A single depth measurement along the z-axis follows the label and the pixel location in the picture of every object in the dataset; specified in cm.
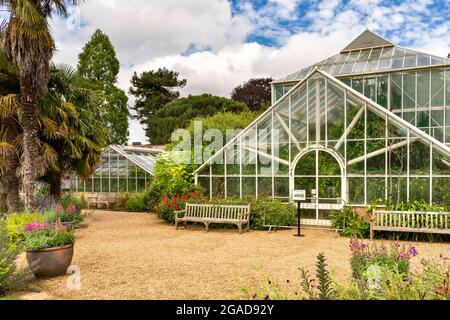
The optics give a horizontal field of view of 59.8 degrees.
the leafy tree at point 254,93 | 3359
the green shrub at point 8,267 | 541
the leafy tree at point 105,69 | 2595
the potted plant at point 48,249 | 639
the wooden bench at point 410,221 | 943
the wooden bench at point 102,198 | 1944
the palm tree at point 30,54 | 960
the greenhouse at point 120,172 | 1906
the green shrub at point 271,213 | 1162
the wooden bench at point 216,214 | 1152
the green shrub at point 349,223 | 1034
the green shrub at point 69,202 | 1338
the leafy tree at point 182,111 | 3192
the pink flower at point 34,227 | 694
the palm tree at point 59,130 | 1120
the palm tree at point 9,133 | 1087
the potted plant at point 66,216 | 1028
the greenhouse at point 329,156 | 1041
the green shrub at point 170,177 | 1420
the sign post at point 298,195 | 1054
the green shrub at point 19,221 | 852
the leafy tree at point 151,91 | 3716
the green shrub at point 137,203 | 1793
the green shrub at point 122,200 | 1873
